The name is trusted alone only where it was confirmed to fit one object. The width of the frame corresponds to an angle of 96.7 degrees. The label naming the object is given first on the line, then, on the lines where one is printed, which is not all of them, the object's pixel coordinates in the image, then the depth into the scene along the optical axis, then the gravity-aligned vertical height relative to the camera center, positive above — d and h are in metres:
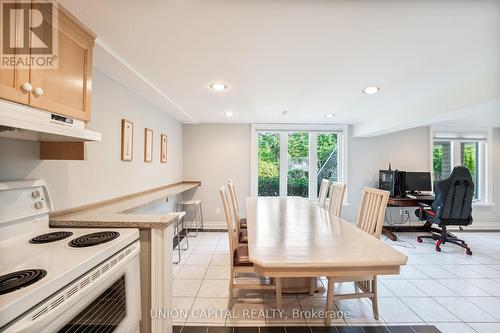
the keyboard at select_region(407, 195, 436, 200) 4.07 -0.53
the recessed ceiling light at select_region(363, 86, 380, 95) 2.54 +0.91
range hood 0.92 +0.19
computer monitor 4.34 -0.25
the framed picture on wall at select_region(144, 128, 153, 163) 2.99 +0.29
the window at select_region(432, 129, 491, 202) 4.68 +0.29
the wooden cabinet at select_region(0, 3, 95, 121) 1.01 +0.46
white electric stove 0.77 -0.43
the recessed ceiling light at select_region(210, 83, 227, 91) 2.46 +0.91
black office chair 3.45 -0.53
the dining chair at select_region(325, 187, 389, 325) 1.77 -0.53
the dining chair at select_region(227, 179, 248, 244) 2.47 -0.63
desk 4.02 -0.63
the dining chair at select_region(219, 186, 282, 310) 1.91 -0.86
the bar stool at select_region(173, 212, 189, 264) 3.04 -1.24
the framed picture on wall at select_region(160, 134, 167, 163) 3.56 +0.30
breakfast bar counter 1.50 -0.59
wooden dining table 1.14 -0.48
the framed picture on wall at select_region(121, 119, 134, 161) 2.44 +0.30
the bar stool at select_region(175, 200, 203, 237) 4.50 -0.96
